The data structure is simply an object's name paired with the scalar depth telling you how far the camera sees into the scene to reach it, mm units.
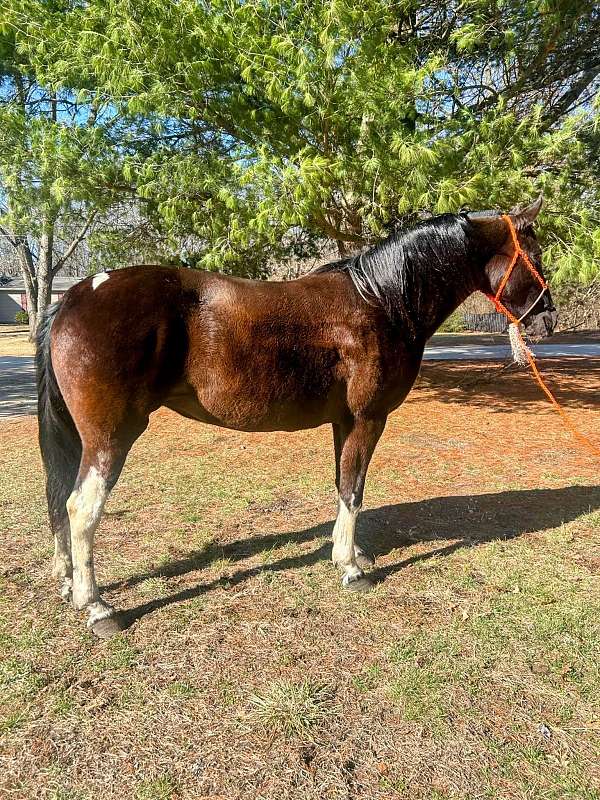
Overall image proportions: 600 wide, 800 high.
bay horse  2652
